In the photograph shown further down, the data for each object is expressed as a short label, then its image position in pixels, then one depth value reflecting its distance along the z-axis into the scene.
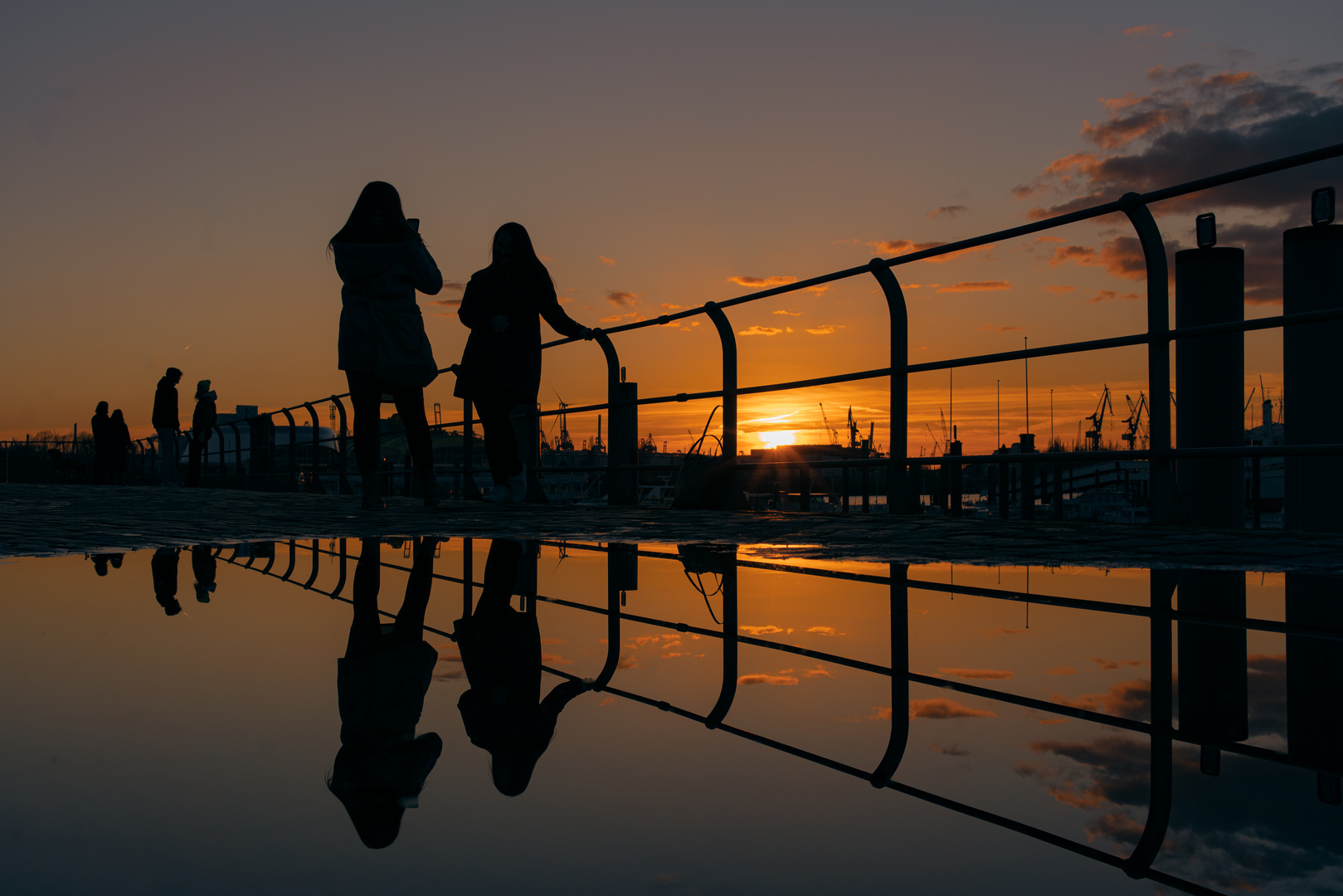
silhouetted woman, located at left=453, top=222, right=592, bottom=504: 6.52
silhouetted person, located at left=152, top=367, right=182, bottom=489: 14.73
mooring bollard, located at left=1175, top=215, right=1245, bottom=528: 9.93
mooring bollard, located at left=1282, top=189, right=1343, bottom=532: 10.27
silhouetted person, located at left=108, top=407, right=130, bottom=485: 19.36
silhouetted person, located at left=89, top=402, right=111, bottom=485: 18.92
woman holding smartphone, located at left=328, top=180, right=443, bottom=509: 6.05
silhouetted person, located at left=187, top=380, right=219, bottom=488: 16.39
